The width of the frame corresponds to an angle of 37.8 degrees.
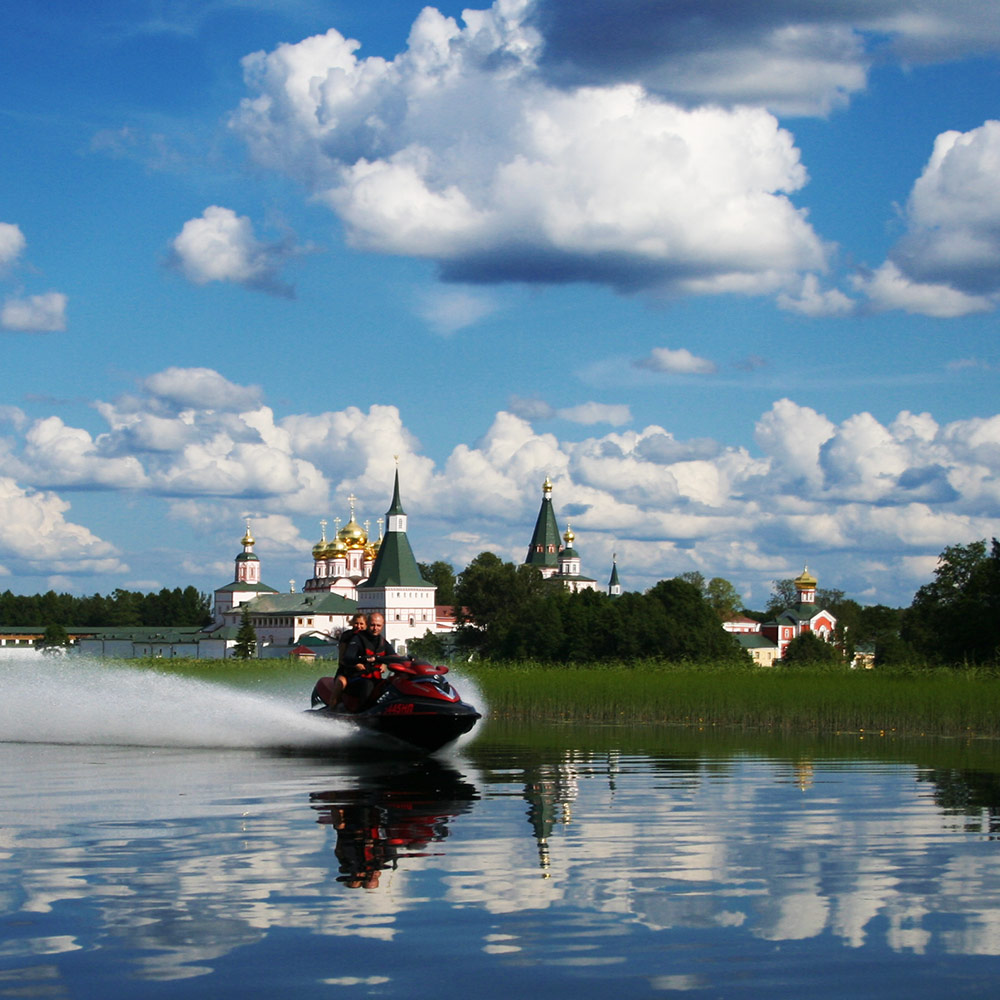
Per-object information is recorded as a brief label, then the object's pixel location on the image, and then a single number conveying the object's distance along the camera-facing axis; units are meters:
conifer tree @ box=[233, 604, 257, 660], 170.25
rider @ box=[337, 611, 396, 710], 21.72
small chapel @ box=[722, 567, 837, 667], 192.88
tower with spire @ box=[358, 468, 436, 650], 181.38
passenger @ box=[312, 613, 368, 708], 21.71
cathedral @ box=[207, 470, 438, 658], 181.38
